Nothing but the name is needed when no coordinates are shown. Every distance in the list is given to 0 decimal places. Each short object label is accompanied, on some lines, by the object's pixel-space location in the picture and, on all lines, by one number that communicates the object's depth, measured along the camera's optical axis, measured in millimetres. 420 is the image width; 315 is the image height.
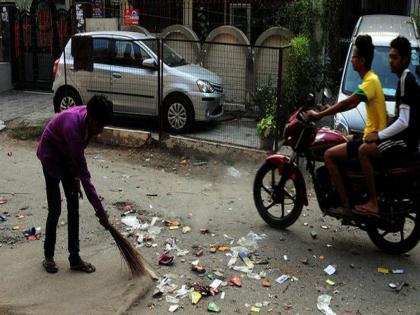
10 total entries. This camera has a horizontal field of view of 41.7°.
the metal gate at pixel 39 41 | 14141
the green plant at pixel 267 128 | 8445
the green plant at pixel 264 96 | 9094
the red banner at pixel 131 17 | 13281
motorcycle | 4980
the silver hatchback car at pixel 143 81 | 9766
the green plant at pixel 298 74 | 9086
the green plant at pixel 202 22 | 14047
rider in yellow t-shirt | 4926
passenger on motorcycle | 4797
